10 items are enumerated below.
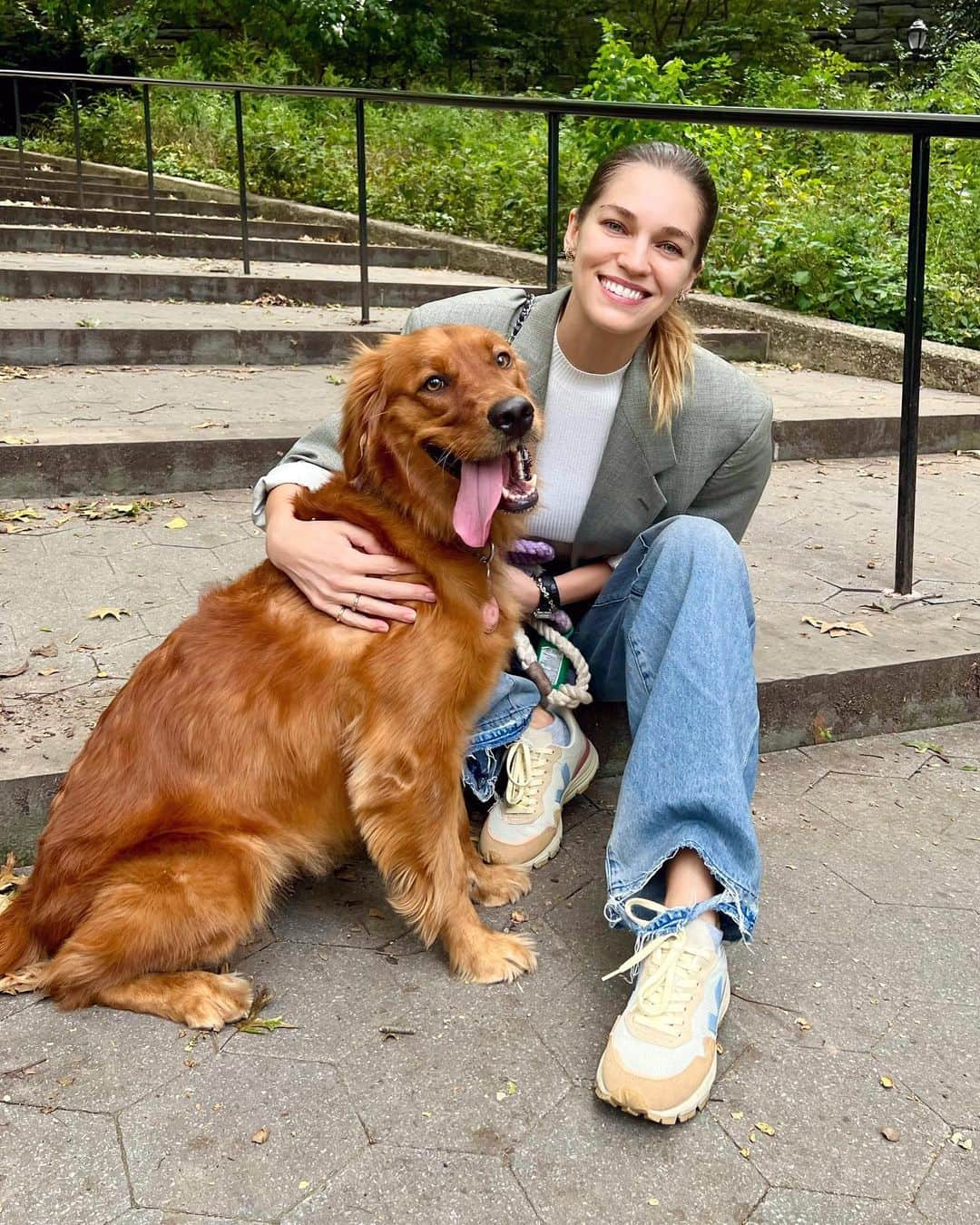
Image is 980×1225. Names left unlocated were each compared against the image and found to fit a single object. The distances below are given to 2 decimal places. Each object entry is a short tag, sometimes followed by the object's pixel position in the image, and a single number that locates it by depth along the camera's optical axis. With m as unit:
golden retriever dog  1.95
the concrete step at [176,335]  5.80
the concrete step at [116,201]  10.70
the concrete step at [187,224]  9.84
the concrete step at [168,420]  4.30
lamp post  17.39
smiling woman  2.00
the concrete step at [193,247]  8.64
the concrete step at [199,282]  7.05
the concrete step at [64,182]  11.25
